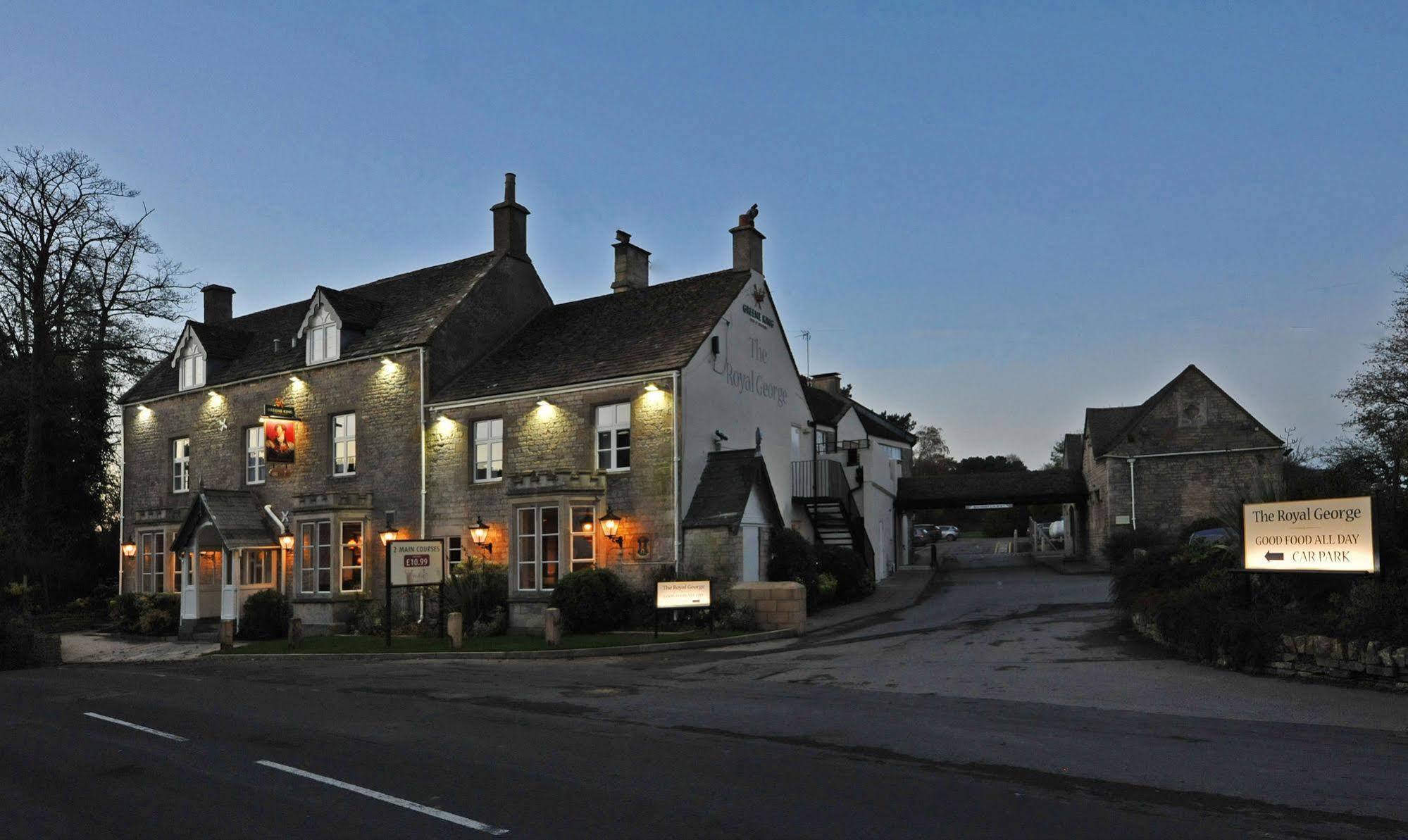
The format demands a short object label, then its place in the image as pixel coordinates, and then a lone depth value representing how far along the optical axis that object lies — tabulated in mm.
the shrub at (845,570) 29094
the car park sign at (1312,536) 14445
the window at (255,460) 33281
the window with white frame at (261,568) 31812
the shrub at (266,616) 29125
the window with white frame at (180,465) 35781
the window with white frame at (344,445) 30719
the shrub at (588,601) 23672
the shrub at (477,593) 25688
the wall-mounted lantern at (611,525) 25062
